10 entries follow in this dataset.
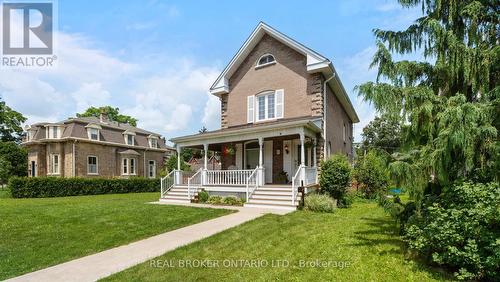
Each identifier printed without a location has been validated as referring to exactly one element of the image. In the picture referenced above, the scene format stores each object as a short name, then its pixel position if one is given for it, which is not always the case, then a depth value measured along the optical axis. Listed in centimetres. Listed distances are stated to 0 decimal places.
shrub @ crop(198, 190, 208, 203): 1356
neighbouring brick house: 2556
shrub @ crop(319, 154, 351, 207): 1232
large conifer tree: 434
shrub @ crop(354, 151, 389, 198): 1514
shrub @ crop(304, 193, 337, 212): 1058
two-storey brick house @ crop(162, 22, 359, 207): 1303
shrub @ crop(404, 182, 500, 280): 386
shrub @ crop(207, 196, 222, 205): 1302
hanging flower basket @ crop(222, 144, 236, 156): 1627
